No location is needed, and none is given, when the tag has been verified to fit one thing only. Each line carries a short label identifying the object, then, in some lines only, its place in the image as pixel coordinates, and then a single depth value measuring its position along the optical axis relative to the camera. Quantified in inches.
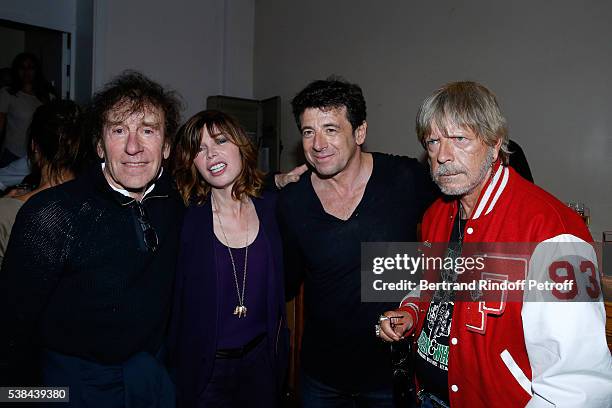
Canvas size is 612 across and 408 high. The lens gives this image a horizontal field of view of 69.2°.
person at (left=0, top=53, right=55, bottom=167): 189.5
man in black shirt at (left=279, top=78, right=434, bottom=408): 74.7
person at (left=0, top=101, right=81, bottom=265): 79.7
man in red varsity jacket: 45.3
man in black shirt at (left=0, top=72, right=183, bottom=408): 57.5
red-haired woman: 75.3
